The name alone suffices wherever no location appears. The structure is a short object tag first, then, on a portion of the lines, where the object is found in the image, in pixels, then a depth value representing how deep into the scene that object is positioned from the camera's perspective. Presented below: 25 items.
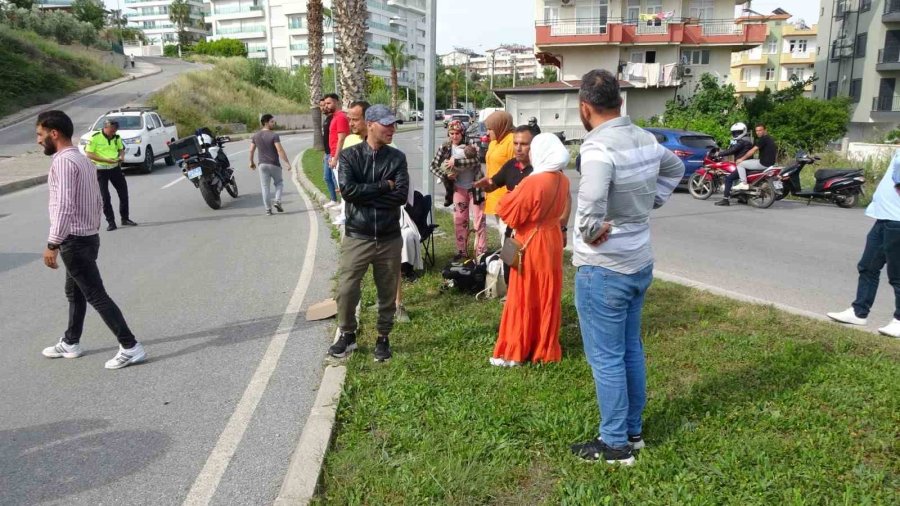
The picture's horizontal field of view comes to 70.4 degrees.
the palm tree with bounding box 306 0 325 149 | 26.22
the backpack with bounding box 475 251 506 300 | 6.30
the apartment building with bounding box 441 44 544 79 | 119.25
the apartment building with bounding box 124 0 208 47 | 135.75
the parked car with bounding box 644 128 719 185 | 17.00
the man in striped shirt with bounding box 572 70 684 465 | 3.09
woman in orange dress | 4.69
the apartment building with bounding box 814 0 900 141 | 40.19
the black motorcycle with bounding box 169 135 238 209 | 12.62
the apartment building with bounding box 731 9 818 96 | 73.06
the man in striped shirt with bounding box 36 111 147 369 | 4.88
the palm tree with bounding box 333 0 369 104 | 15.08
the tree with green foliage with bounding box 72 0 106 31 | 76.29
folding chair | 6.61
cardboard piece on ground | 6.13
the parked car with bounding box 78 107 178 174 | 18.92
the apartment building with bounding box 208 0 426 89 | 101.00
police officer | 11.03
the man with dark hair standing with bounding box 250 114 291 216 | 11.97
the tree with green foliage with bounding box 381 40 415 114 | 61.16
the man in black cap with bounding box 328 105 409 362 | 4.71
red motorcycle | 13.88
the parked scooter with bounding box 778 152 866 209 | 13.61
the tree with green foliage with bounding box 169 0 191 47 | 109.44
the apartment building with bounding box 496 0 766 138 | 37.25
